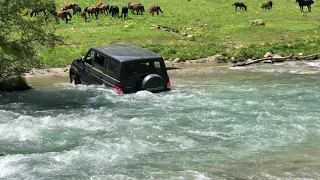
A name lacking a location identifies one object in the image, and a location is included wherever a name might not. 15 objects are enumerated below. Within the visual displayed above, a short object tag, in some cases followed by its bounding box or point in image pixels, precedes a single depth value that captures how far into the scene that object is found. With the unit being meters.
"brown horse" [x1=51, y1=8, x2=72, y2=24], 38.89
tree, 16.97
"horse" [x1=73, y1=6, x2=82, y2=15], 45.27
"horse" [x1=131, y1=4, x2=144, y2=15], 45.59
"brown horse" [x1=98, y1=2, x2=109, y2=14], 44.97
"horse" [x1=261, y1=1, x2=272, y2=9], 48.62
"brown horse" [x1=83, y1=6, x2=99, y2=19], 43.16
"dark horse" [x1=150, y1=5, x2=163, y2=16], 44.72
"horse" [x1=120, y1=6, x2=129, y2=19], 42.75
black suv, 16.36
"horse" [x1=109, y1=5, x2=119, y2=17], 43.91
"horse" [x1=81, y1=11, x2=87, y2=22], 40.78
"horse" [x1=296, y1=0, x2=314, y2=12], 46.47
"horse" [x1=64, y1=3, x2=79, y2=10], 46.94
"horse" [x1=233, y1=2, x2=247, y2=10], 48.16
